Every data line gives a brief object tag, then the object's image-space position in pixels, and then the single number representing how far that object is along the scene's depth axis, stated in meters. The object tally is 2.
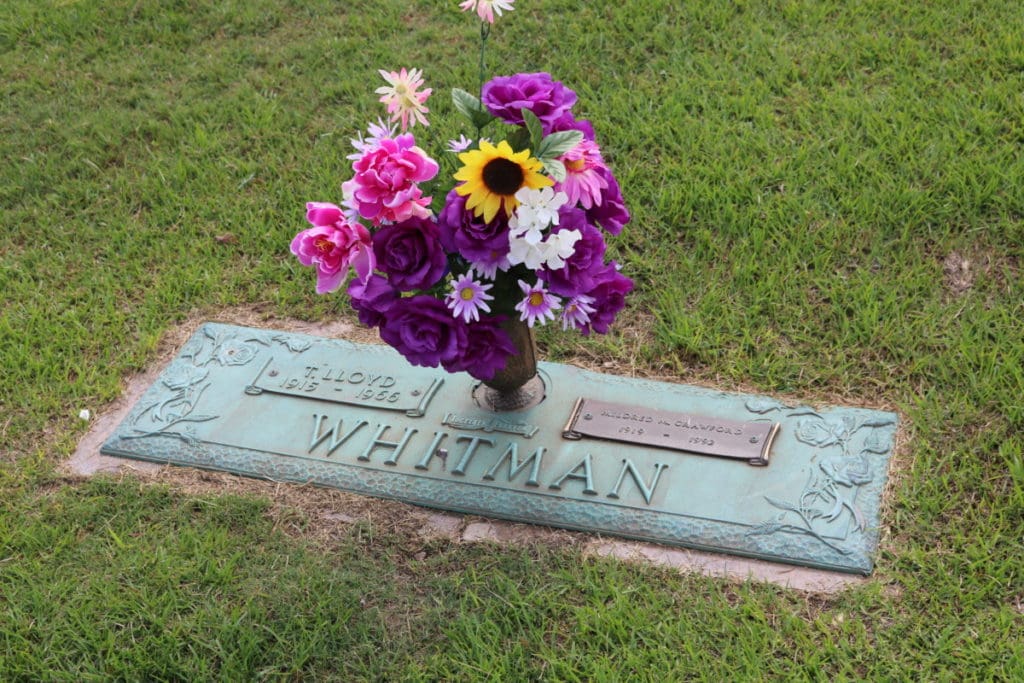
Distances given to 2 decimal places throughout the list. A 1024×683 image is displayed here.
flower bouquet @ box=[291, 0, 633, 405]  2.77
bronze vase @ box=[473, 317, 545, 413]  3.23
